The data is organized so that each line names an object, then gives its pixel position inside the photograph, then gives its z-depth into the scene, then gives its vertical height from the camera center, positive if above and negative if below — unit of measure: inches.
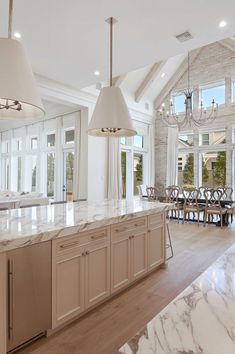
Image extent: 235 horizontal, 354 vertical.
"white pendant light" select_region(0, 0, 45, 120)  74.2 +31.6
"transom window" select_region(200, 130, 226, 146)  342.0 +57.1
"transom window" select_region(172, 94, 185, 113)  382.0 +116.6
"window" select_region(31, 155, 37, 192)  398.7 +10.4
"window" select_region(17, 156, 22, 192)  432.2 +7.8
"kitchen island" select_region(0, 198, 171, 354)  71.9 -27.7
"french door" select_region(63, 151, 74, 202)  332.2 +2.2
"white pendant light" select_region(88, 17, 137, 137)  124.2 +33.2
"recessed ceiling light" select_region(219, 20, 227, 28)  152.0 +95.1
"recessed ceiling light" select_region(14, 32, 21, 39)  165.4 +95.6
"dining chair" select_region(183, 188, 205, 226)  268.4 -26.7
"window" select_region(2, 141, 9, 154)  463.6 +57.2
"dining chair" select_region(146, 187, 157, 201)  302.2 -19.5
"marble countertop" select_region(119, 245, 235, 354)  26.1 -17.6
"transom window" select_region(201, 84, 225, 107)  345.4 +119.4
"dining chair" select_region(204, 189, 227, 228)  253.3 -28.7
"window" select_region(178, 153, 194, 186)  373.1 +14.1
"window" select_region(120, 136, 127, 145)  350.4 +53.0
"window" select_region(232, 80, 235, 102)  334.3 +120.6
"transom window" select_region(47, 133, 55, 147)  364.2 +55.7
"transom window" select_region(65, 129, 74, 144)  334.1 +55.8
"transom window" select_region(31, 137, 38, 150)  394.4 +55.3
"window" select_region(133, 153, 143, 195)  386.5 +12.3
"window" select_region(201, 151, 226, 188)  342.6 +13.5
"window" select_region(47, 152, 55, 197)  359.6 +5.2
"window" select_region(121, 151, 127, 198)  366.1 +10.3
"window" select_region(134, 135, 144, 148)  382.6 +57.9
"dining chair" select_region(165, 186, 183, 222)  285.0 -21.0
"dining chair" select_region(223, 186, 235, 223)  256.2 -29.3
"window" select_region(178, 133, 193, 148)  373.7 +57.5
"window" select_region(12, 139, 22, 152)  432.2 +57.0
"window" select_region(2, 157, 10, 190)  461.7 +8.0
